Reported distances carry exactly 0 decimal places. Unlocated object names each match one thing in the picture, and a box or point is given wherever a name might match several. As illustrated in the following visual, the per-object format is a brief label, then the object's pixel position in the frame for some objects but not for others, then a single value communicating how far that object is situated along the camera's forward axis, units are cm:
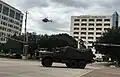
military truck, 3547
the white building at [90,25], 15226
